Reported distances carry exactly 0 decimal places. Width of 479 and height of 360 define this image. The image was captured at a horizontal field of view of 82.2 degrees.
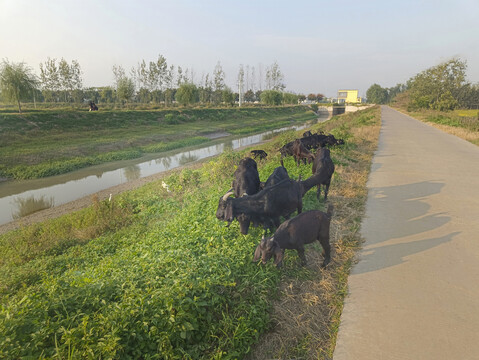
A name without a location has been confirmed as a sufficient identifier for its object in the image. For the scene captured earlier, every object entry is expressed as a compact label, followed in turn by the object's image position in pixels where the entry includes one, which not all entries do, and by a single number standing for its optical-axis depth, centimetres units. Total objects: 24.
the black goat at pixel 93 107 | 3333
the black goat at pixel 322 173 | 697
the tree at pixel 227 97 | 6406
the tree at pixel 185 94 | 4962
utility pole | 7550
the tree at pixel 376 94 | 13475
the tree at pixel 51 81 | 4719
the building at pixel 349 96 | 13462
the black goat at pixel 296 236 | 427
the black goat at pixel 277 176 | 638
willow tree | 2652
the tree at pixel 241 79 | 7688
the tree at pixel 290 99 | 8812
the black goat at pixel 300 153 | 1087
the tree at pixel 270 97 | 7075
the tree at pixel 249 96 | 9856
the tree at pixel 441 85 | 4838
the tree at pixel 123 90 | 4541
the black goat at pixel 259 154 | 1315
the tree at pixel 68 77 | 4694
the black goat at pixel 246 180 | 670
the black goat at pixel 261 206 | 524
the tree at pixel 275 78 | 9775
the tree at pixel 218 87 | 7006
